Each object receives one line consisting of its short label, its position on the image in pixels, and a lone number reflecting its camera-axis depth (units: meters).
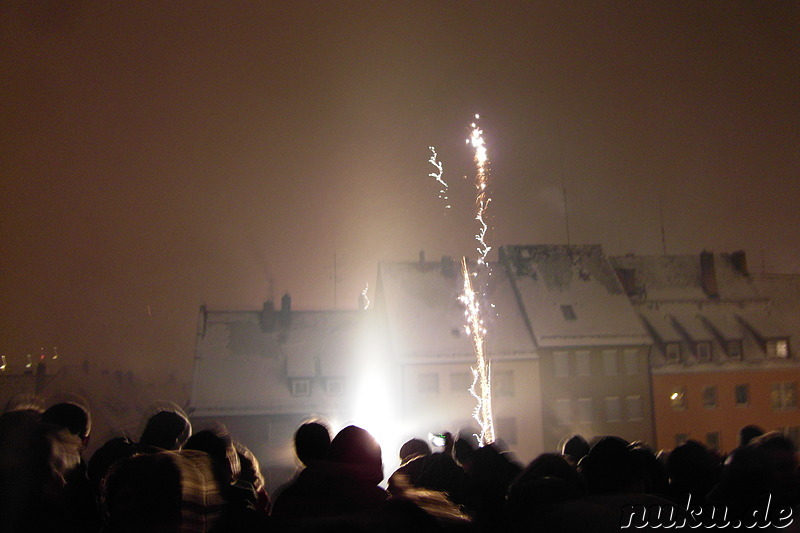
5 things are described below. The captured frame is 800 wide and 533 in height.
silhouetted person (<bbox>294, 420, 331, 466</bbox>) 4.34
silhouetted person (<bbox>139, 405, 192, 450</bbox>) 5.41
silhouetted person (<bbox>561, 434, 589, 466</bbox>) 7.24
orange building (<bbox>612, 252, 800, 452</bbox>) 32.44
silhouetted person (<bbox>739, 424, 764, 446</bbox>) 7.09
